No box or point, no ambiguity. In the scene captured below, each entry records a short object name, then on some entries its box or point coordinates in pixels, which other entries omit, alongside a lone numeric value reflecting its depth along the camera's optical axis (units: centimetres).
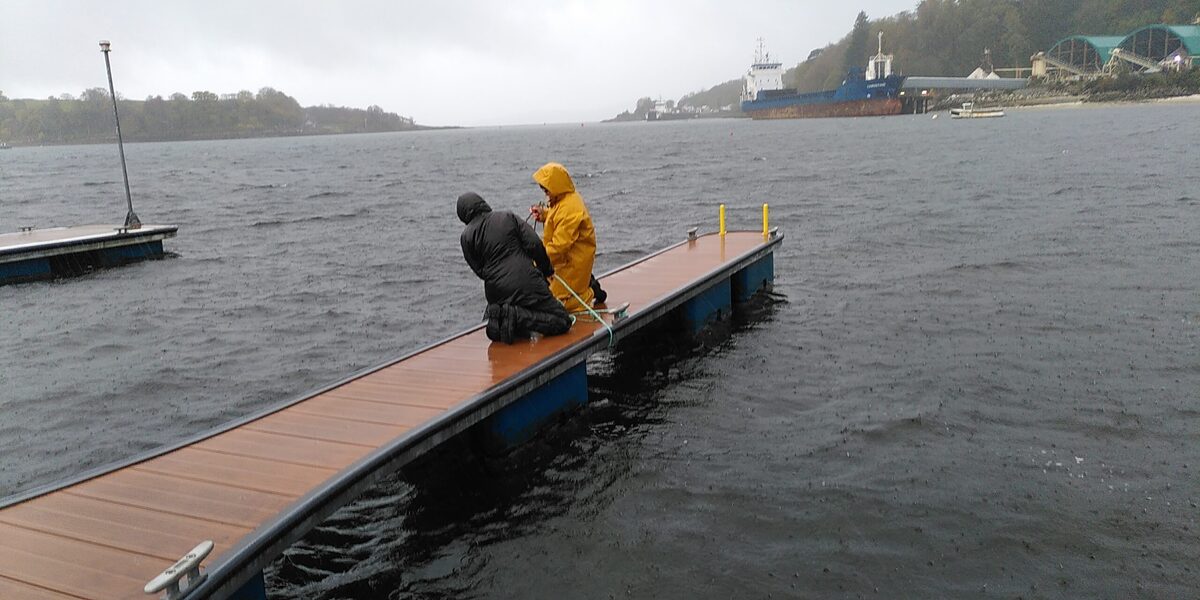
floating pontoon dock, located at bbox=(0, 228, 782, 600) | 463
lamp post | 2057
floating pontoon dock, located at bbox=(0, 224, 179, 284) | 1859
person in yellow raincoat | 889
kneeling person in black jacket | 834
